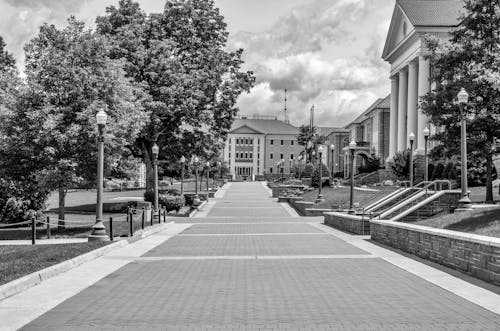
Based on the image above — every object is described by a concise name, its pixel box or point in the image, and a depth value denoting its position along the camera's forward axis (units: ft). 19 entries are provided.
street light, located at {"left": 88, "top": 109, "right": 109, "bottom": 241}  59.52
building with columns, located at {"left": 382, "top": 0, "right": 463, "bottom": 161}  192.03
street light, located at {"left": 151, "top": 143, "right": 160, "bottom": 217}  98.58
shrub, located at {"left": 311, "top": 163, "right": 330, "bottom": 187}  200.85
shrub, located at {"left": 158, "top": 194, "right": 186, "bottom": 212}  129.05
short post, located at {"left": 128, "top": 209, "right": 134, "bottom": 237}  64.13
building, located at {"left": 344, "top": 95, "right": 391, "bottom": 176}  269.64
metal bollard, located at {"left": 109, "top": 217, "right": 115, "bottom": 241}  57.96
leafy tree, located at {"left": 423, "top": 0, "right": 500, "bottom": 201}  83.35
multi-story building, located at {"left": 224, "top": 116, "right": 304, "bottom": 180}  520.83
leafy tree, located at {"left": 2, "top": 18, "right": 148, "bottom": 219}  75.61
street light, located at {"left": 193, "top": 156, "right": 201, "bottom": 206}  144.34
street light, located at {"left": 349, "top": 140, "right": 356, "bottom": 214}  88.86
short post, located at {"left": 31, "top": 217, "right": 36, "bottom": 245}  61.87
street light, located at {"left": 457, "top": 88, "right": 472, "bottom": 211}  60.44
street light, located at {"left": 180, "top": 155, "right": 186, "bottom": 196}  136.00
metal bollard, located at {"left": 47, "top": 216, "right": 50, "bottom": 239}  70.07
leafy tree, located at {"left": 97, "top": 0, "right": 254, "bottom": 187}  120.98
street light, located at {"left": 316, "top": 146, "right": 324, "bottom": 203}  128.94
